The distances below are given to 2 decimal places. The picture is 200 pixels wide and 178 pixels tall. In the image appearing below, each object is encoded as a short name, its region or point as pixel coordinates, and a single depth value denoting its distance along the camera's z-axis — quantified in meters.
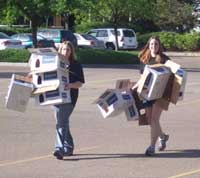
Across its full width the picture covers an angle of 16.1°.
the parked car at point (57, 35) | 41.86
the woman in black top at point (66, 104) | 9.91
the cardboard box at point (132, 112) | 10.09
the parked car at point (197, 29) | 61.34
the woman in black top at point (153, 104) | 10.16
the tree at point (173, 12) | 57.91
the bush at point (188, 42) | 54.22
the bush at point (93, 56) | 33.66
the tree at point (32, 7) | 33.94
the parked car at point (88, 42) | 45.91
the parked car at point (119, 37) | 51.25
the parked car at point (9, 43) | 38.66
